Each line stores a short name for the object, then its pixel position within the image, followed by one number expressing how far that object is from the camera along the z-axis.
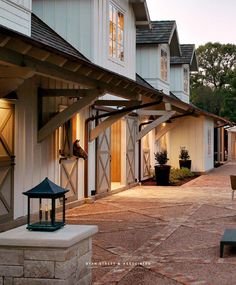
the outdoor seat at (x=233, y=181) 12.31
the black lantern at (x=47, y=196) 5.02
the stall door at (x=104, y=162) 13.34
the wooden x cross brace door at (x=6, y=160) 8.56
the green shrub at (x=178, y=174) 19.21
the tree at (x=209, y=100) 47.44
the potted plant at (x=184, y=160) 22.44
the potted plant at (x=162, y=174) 17.72
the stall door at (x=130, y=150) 16.20
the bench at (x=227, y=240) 6.82
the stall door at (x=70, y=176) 11.27
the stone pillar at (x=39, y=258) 4.68
